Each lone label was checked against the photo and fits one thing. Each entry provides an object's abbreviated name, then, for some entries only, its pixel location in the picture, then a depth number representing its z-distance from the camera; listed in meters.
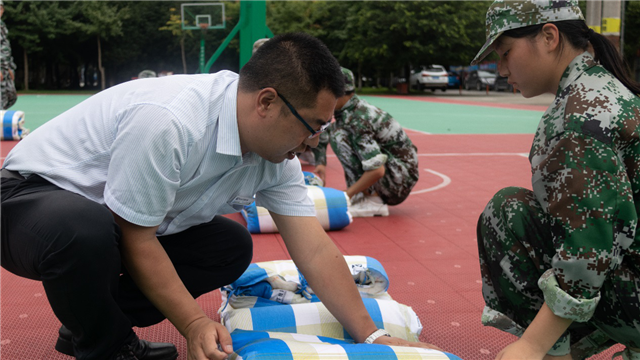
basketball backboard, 35.38
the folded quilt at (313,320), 2.41
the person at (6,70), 7.61
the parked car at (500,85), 31.68
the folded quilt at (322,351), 1.90
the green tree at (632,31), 37.59
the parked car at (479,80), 32.47
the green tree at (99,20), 35.53
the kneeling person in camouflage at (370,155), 4.82
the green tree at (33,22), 33.81
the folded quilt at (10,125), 9.53
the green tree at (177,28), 40.03
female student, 1.73
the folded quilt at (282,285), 2.73
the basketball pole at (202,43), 24.97
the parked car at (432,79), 31.53
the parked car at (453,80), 33.68
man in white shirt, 1.89
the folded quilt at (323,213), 4.46
